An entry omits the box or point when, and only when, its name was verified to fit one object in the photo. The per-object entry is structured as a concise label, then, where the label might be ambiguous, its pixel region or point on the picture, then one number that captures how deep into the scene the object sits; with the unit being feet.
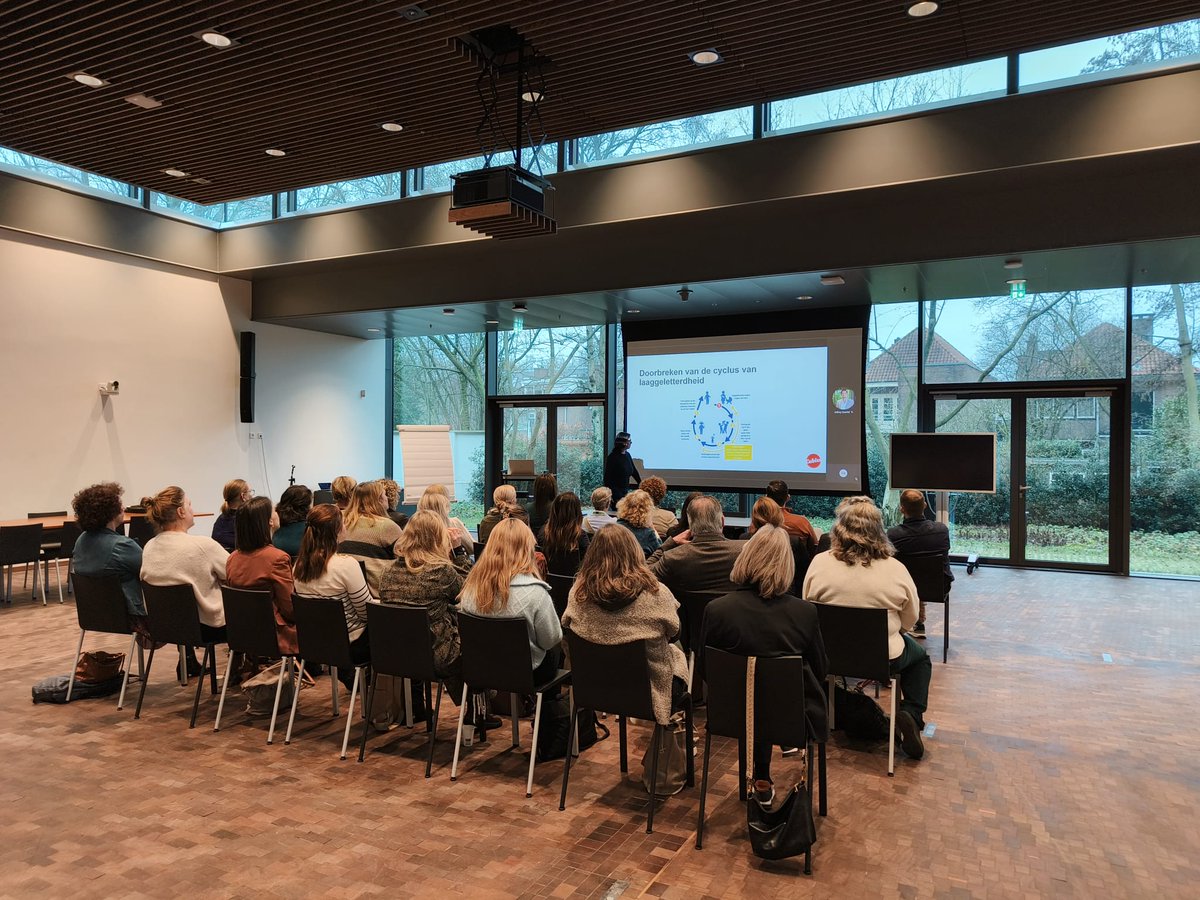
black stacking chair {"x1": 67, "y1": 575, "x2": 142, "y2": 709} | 15.37
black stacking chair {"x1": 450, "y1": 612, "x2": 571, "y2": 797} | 11.48
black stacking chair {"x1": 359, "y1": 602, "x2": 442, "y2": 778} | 12.18
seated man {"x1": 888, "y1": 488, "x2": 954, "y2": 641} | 18.76
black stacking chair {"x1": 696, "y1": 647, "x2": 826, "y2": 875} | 9.52
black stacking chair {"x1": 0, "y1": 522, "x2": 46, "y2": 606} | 23.67
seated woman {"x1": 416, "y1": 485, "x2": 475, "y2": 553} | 16.90
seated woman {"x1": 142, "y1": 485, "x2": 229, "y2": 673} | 14.92
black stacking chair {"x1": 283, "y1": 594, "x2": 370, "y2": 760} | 13.00
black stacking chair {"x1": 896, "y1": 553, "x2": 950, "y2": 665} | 18.39
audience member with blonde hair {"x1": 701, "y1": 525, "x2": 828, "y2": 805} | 10.00
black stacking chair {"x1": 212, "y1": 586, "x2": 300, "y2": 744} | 13.65
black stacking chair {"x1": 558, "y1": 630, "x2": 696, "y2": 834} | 10.57
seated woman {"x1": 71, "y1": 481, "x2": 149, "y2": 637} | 15.58
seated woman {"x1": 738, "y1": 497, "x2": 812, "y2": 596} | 17.03
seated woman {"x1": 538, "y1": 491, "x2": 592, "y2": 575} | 16.15
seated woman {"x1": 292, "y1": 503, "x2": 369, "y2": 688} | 13.80
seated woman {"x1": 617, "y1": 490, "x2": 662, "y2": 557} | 17.30
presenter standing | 34.22
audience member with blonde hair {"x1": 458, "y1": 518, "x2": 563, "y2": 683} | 11.87
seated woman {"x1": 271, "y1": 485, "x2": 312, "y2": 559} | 16.46
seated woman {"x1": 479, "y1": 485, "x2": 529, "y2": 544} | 19.58
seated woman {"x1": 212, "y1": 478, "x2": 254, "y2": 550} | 19.45
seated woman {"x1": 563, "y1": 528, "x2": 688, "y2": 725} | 10.76
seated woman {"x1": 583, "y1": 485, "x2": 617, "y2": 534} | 20.92
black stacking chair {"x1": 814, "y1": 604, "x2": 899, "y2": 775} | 12.21
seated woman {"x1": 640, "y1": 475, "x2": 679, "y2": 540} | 19.85
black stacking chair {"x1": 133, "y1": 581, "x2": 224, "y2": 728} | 14.38
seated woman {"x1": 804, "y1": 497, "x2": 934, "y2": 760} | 12.60
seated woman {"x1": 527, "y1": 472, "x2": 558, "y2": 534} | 20.58
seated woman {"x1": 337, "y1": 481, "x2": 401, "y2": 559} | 16.12
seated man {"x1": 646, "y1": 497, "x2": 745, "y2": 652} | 14.06
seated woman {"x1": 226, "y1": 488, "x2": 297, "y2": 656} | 14.49
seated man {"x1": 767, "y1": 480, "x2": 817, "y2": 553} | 19.02
